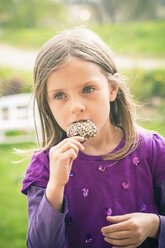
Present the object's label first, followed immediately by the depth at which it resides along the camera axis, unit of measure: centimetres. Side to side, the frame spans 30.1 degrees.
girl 113
